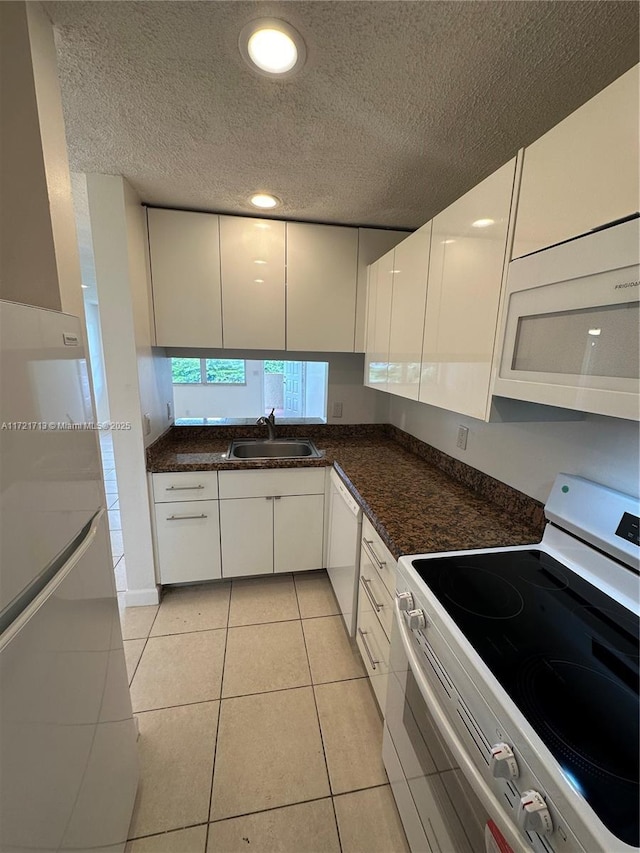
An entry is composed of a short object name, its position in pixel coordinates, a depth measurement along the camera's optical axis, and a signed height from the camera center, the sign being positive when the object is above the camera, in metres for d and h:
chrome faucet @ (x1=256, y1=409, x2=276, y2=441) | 2.46 -0.46
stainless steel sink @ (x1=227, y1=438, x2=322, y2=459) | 2.48 -0.65
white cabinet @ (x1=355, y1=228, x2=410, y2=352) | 2.21 +0.76
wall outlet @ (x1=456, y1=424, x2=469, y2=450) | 1.80 -0.39
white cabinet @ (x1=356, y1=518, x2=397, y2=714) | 1.28 -1.02
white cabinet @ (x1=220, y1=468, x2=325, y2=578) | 2.08 -1.02
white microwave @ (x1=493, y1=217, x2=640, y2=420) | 0.69 +0.10
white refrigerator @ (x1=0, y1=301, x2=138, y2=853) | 0.60 -0.54
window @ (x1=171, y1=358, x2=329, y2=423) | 2.83 -0.33
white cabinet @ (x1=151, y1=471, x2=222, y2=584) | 2.00 -1.02
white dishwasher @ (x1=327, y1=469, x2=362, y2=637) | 1.67 -1.01
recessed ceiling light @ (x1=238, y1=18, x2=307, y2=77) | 0.86 +0.84
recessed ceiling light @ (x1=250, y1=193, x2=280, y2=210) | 1.78 +0.87
